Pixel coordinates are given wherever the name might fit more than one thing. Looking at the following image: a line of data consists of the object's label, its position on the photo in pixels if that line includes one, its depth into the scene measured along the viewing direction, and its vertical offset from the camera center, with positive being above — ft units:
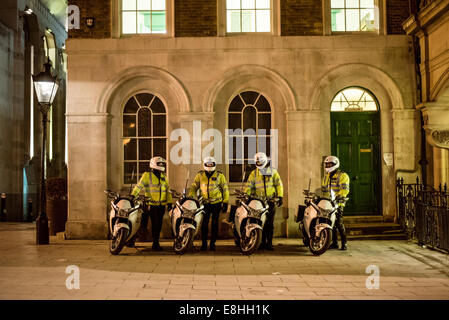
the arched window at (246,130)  41.09 +3.63
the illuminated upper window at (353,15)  41.01 +12.99
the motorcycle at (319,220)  31.04 -3.05
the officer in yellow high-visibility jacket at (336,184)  33.50 -0.77
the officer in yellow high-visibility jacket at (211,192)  33.73 -1.22
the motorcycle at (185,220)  31.73 -2.97
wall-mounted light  40.19 +12.43
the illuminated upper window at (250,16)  40.91 +13.00
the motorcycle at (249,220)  31.32 -3.01
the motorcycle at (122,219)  31.76 -2.85
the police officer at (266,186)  33.78 -0.87
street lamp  37.35 +5.60
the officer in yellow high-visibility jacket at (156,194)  33.60 -1.30
